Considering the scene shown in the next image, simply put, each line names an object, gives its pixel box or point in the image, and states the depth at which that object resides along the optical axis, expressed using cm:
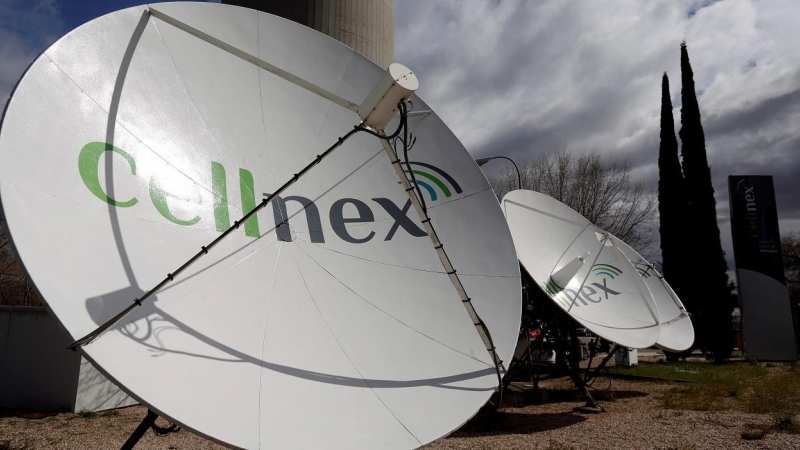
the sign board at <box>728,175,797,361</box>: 2328
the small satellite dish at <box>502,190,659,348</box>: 1020
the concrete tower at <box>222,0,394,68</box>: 1596
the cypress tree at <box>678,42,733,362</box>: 2464
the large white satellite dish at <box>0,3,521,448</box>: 337
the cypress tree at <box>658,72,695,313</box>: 2647
